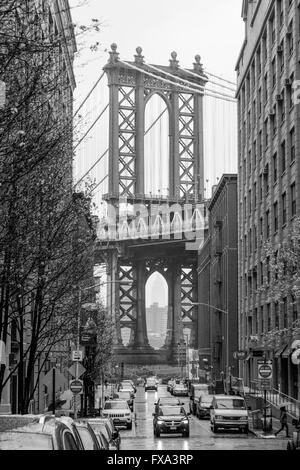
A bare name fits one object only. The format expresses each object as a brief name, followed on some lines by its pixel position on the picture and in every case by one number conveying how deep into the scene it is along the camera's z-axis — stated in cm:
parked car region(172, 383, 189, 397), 8838
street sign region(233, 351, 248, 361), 6147
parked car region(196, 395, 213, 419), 4981
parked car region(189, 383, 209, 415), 5416
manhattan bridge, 15825
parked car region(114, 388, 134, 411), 6240
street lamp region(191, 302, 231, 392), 7675
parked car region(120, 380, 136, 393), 8551
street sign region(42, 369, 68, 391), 4350
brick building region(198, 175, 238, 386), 8606
